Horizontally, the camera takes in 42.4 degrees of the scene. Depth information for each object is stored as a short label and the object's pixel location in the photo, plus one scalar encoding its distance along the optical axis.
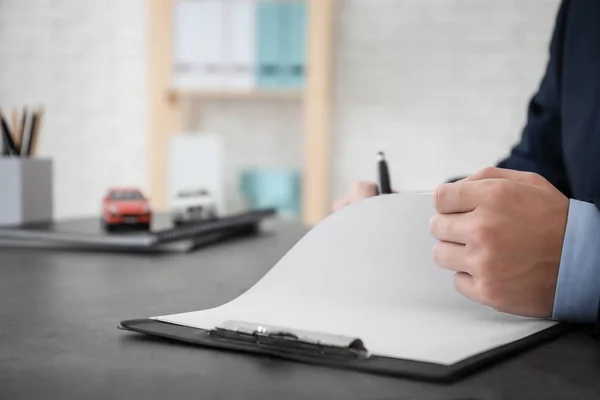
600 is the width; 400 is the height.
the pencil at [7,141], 1.33
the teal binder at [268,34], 3.00
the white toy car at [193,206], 1.39
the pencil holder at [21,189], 1.30
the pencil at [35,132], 1.39
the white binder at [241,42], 3.01
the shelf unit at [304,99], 3.01
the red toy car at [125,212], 1.22
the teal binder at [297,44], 3.00
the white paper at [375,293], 0.58
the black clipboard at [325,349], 0.47
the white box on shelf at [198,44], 3.06
